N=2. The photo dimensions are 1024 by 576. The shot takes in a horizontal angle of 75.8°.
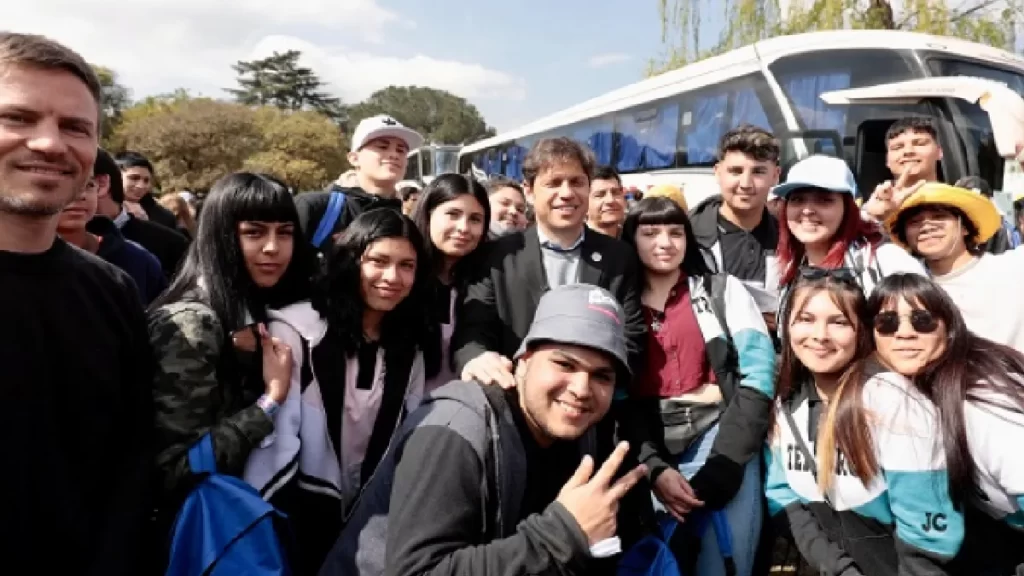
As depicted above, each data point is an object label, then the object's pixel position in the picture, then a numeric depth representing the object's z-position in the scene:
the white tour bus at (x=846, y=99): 8.38
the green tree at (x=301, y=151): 33.06
